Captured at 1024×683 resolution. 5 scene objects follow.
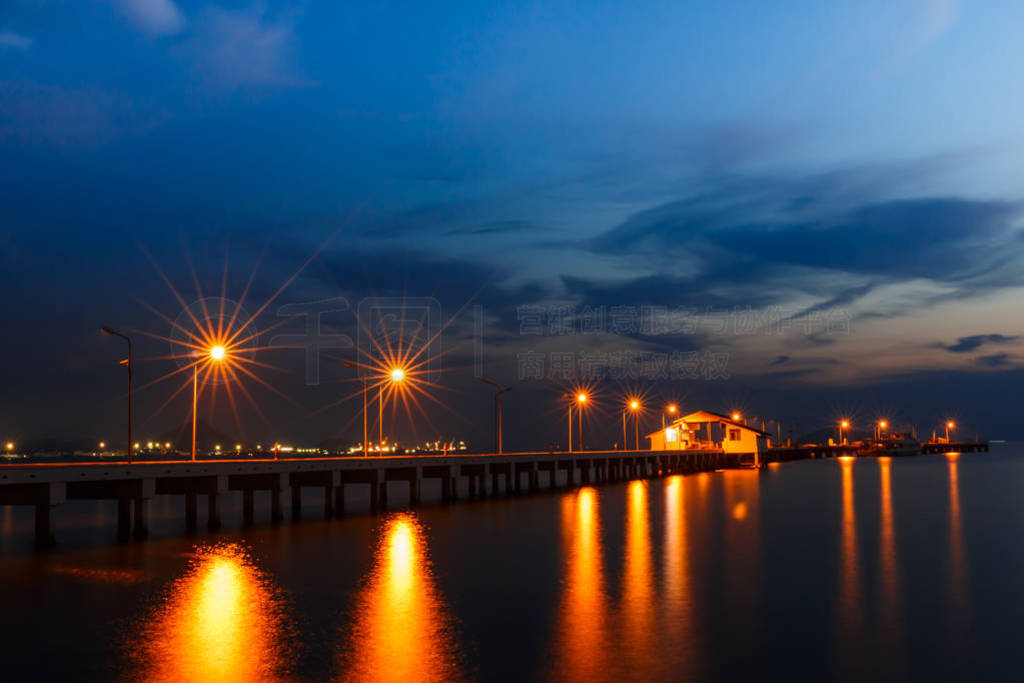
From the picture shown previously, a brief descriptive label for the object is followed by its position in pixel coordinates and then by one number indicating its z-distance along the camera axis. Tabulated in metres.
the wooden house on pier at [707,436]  129.12
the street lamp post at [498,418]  79.06
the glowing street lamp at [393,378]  57.03
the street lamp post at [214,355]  39.75
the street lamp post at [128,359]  39.06
